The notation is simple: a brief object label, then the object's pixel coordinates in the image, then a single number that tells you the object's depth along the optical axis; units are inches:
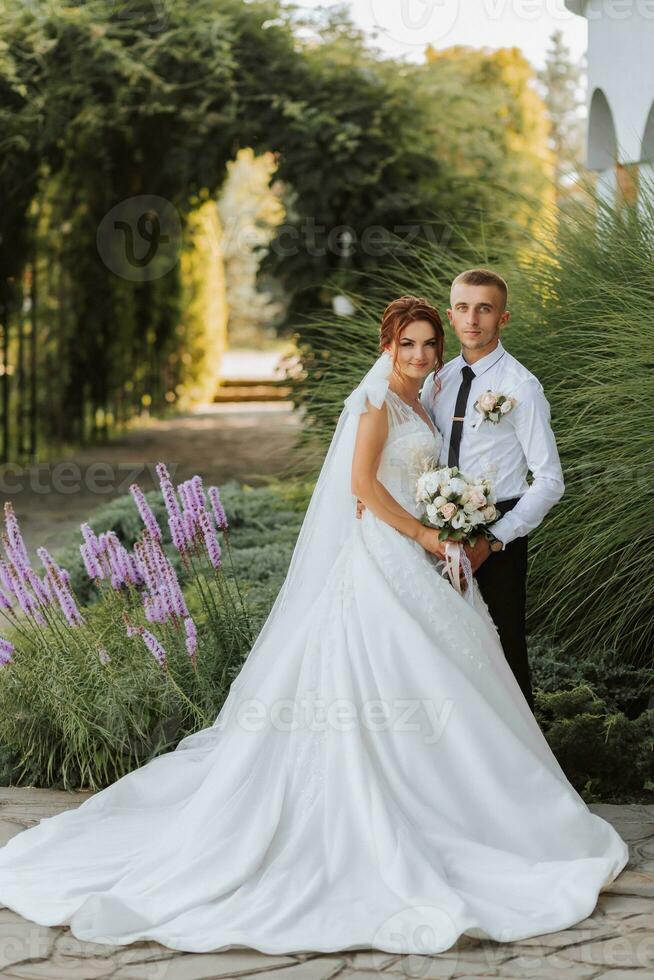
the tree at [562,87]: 1659.7
